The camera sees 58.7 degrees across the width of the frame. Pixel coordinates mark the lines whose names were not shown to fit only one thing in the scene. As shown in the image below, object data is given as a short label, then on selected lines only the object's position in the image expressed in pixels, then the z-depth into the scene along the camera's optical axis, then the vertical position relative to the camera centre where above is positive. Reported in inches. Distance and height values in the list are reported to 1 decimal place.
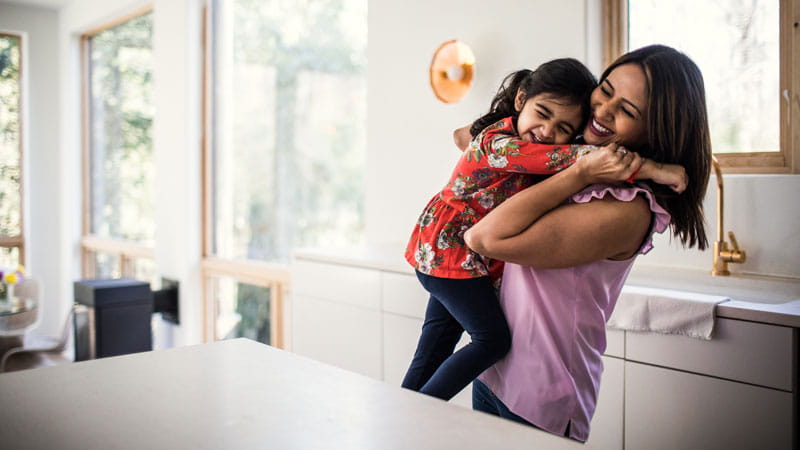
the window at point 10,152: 225.9 +13.6
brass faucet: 78.3 -6.5
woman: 46.5 -2.4
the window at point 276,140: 144.3 +11.9
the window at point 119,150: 202.2 +13.2
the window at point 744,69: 79.5 +14.6
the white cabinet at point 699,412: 56.6 -18.5
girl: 52.8 -0.7
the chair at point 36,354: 193.6 -47.9
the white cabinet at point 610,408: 66.9 -20.3
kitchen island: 31.0 -10.5
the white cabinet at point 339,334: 96.0 -20.1
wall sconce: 105.3 +18.4
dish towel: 60.4 -10.3
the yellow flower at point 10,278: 170.6 -20.2
